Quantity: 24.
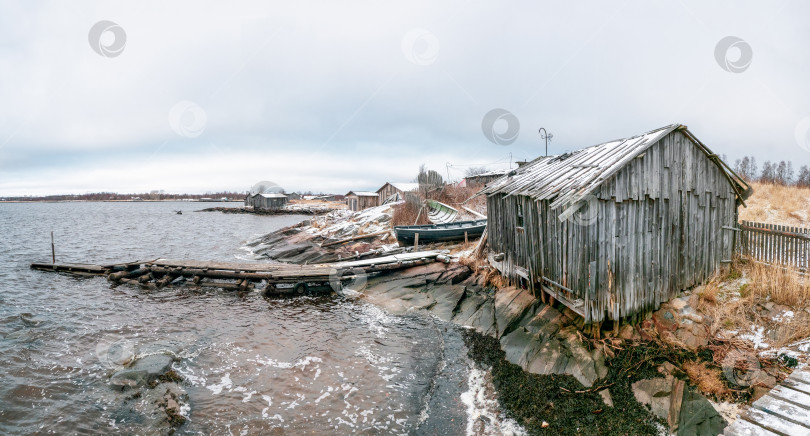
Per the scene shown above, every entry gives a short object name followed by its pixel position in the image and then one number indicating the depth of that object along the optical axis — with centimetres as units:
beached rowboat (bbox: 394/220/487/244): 2180
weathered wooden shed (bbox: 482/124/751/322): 916
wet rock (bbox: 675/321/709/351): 832
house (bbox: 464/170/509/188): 4359
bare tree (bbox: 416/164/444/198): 3931
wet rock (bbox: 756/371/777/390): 686
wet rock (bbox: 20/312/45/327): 1385
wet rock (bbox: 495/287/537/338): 1149
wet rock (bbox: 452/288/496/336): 1210
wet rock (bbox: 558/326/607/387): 825
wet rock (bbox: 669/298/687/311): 977
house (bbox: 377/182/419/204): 4522
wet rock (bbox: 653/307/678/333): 918
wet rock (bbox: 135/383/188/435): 765
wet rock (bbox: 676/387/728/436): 642
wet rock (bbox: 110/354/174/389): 920
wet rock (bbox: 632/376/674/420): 703
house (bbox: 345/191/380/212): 5469
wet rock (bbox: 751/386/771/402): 671
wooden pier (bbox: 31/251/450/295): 1745
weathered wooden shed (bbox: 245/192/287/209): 8566
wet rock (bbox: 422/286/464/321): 1368
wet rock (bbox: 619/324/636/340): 920
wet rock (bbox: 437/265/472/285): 1591
